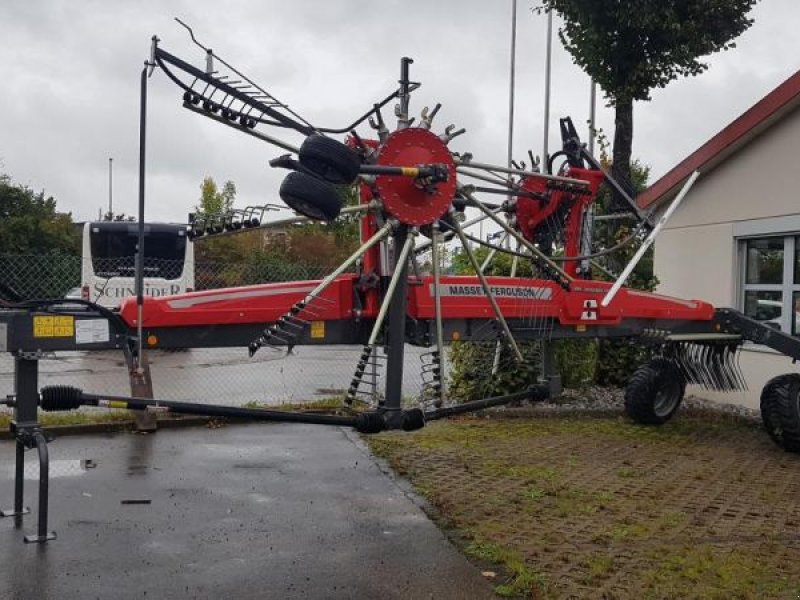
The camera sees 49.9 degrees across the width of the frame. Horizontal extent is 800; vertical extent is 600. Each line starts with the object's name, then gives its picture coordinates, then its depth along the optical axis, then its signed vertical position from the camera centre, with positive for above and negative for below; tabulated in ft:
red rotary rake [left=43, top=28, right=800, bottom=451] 16.10 +0.46
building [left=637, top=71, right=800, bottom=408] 32.42 +3.13
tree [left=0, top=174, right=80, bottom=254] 102.99 +7.01
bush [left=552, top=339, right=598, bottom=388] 37.29 -2.86
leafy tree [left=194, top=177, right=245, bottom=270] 70.28 +3.31
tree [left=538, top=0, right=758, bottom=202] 36.47 +11.37
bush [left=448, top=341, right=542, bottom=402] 33.81 -3.22
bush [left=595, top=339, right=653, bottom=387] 38.37 -2.82
